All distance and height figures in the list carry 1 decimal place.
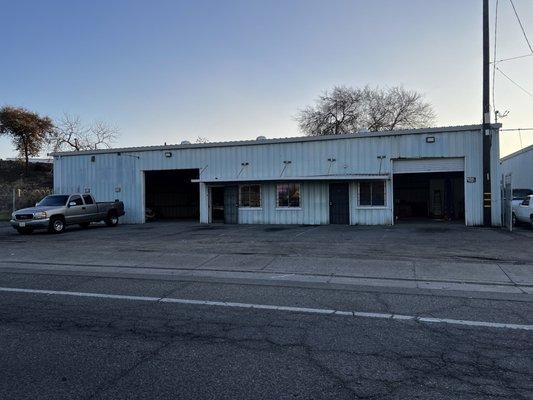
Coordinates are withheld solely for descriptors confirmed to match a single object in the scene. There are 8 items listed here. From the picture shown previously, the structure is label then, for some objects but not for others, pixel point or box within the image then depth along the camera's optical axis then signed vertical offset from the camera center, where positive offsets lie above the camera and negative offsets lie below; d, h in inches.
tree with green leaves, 1652.3 +283.1
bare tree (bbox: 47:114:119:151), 1931.6 +280.5
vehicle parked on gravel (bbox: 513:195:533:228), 755.4 -26.8
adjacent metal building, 1156.5 +83.0
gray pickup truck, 789.9 -20.3
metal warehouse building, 853.2 +56.9
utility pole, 804.0 +99.1
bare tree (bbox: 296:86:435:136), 2280.1 +433.5
